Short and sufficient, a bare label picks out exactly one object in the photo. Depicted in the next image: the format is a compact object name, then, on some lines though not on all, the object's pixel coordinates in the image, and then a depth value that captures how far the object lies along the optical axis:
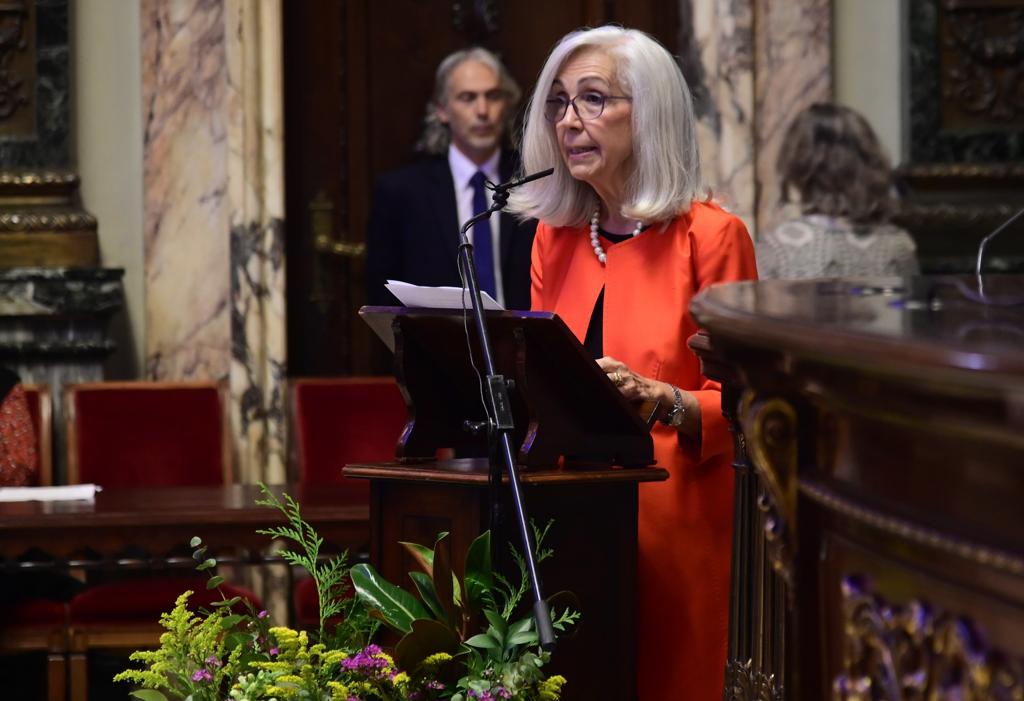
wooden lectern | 5.56
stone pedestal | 11.16
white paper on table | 8.80
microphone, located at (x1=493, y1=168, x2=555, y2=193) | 5.16
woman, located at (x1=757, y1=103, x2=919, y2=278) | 9.80
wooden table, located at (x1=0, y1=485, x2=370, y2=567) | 8.10
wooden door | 12.39
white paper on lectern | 5.48
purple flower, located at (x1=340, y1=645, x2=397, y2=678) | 4.59
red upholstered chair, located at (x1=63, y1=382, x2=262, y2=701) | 10.16
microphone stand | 4.76
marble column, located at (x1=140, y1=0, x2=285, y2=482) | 11.62
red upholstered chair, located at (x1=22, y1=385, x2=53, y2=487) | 10.02
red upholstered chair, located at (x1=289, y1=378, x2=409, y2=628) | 10.39
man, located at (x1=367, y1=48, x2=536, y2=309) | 11.21
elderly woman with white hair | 6.16
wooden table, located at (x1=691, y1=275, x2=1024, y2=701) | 2.47
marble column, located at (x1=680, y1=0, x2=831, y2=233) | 11.88
